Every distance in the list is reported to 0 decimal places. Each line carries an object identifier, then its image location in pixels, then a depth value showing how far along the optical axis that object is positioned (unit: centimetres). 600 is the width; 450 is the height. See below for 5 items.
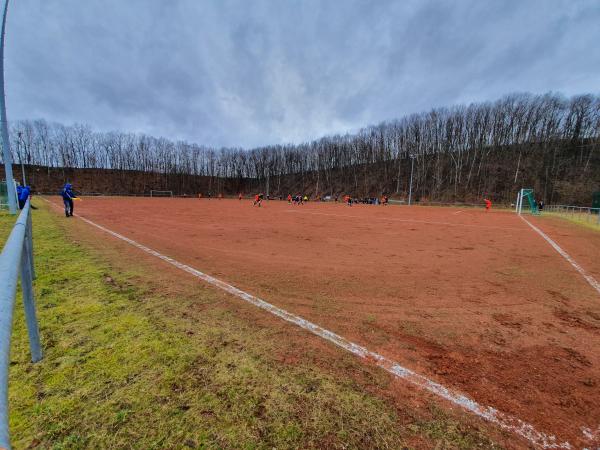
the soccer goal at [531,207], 3600
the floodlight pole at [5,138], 1247
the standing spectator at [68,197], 1513
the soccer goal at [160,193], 8312
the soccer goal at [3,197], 1835
